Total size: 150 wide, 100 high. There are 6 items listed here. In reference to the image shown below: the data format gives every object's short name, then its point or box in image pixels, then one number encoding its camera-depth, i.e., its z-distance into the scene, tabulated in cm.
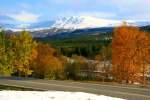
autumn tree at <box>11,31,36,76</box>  5449
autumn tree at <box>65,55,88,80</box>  6669
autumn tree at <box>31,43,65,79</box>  6100
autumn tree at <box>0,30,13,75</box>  4349
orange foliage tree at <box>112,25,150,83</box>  5906
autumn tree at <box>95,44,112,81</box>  6581
